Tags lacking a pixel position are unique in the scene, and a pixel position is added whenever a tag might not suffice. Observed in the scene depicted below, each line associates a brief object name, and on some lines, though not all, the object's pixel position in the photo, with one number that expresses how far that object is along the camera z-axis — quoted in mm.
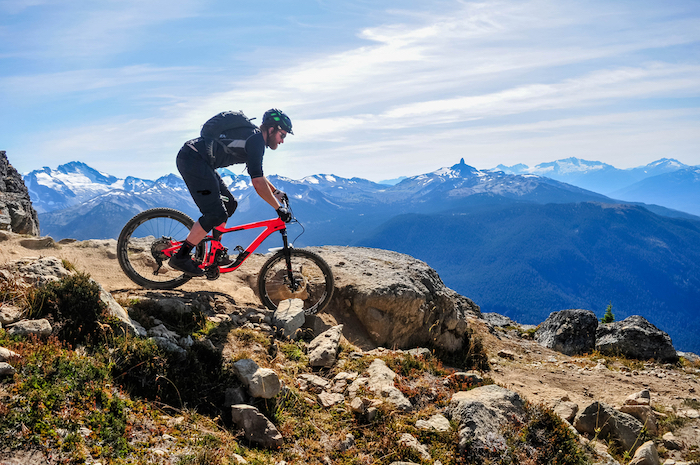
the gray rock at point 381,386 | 6273
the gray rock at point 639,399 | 8289
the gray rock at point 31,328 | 4965
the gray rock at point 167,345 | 6026
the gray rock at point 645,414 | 7602
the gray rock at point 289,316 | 8272
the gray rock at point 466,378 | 7362
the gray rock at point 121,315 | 5976
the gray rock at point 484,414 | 5605
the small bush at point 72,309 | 5453
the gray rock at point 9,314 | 5141
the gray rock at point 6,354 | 4293
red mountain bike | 8734
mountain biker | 7848
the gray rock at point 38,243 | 10430
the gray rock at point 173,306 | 7414
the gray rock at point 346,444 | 5477
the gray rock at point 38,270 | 6070
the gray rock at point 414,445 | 5395
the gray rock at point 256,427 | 5207
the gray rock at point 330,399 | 6301
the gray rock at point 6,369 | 4152
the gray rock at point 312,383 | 6703
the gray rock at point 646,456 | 6305
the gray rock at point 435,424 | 5859
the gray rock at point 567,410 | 7379
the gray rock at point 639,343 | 16859
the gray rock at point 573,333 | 19531
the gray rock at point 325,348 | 7445
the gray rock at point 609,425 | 6941
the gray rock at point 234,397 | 5699
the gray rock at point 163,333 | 6426
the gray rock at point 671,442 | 7094
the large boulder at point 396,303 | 10828
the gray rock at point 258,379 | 5797
